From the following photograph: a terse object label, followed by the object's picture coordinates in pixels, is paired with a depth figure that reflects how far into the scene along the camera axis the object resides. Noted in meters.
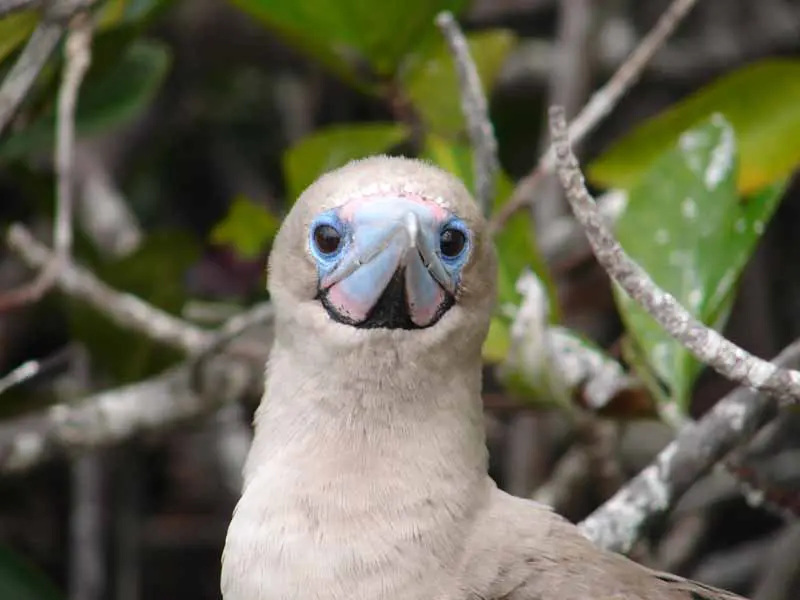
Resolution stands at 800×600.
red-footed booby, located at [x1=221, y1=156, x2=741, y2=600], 3.51
